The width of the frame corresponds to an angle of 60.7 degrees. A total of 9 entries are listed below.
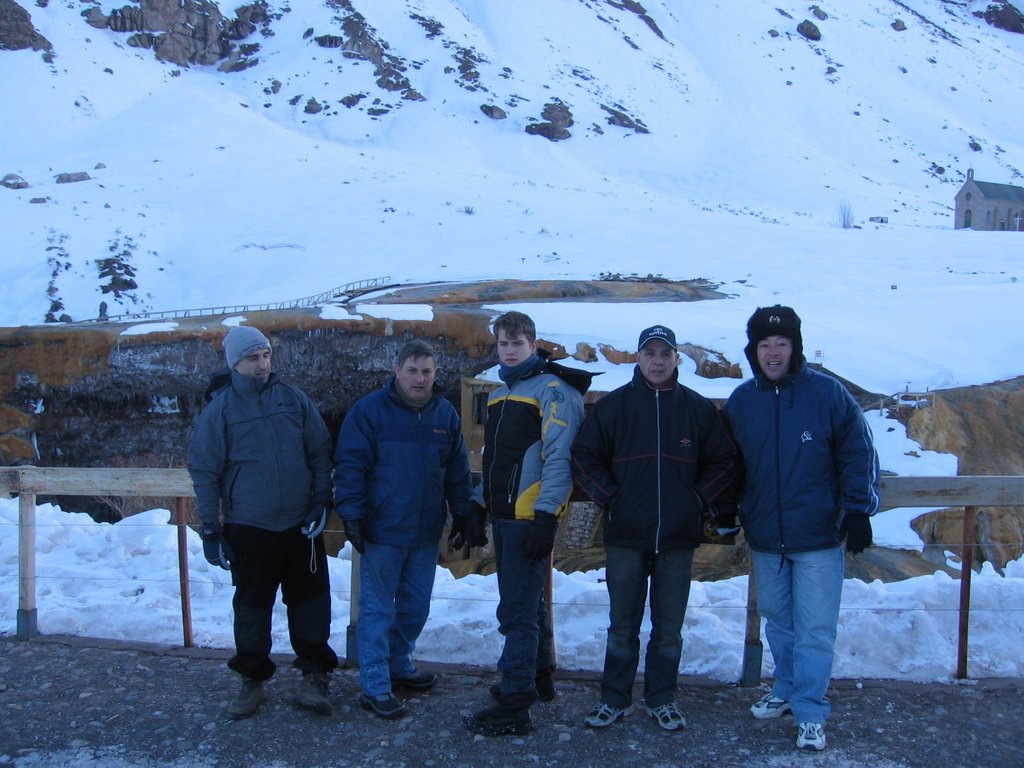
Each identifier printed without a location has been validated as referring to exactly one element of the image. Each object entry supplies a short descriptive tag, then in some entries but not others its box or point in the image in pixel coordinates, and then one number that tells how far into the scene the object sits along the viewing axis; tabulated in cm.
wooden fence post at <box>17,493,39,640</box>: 450
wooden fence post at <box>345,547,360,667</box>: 423
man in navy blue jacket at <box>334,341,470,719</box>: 385
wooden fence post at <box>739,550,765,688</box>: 399
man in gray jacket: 377
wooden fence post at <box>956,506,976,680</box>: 400
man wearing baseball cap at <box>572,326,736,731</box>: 362
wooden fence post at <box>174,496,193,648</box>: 445
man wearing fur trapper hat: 354
